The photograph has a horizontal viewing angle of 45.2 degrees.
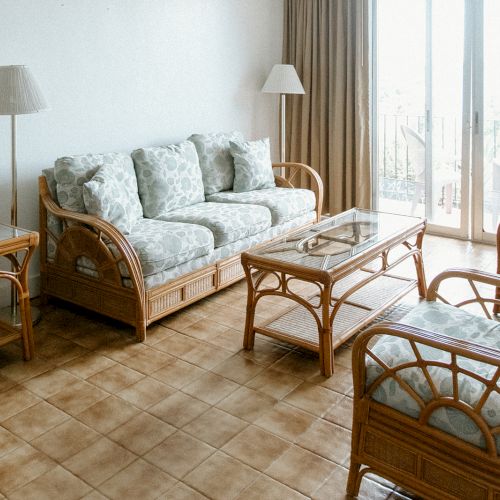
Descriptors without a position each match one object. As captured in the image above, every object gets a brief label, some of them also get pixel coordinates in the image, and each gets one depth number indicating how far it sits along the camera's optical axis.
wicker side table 2.78
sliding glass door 4.61
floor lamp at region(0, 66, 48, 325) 3.04
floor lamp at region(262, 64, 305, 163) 4.96
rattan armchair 1.63
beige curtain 5.08
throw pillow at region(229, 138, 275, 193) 4.52
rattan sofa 3.13
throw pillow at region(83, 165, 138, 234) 3.25
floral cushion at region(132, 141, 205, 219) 3.87
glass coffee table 2.77
